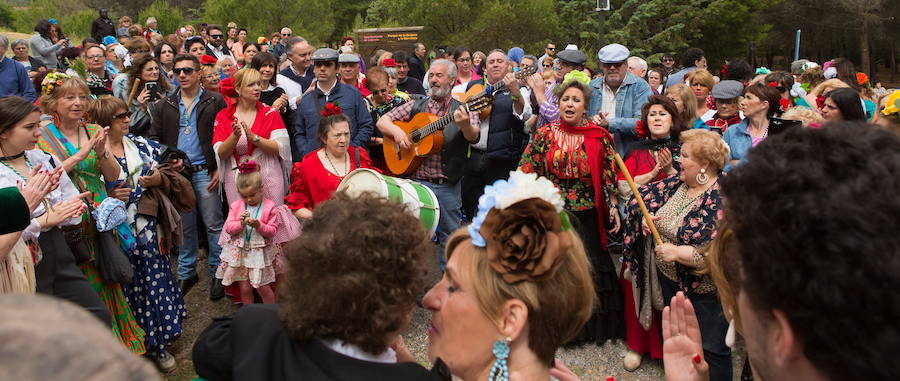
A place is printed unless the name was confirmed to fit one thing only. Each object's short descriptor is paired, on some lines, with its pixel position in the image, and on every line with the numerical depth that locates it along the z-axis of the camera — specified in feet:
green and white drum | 15.06
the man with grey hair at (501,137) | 19.47
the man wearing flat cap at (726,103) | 21.09
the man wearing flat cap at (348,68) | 23.35
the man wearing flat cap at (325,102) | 20.30
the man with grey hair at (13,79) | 26.40
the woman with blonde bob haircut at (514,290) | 6.04
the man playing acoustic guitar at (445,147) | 18.96
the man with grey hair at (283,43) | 47.80
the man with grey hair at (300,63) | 26.30
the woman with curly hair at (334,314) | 5.71
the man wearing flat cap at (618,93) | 20.49
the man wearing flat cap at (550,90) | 19.67
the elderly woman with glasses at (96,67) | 26.66
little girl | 17.02
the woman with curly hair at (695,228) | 12.91
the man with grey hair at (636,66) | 27.78
